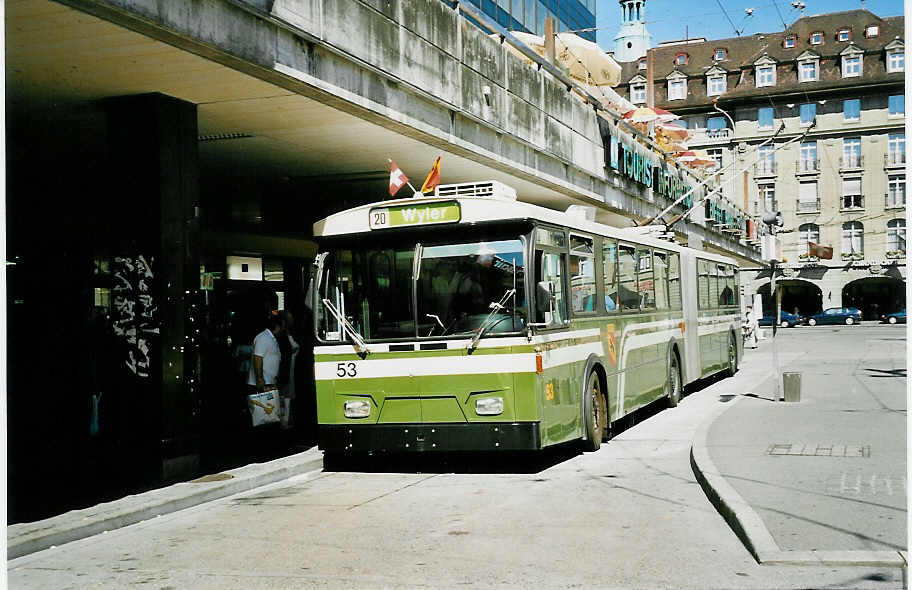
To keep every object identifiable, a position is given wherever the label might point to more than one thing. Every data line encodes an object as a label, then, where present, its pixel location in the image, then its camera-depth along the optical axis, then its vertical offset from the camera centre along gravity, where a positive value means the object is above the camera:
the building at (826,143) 72.94 +12.35
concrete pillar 10.48 +0.44
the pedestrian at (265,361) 13.67 -0.48
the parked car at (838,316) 71.81 -0.57
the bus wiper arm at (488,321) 10.64 -0.02
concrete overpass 8.80 +2.56
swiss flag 13.02 +1.87
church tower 78.94 +22.38
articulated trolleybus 10.62 -0.06
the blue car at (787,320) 73.31 -0.75
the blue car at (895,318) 71.51 -0.82
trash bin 16.28 -1.24
